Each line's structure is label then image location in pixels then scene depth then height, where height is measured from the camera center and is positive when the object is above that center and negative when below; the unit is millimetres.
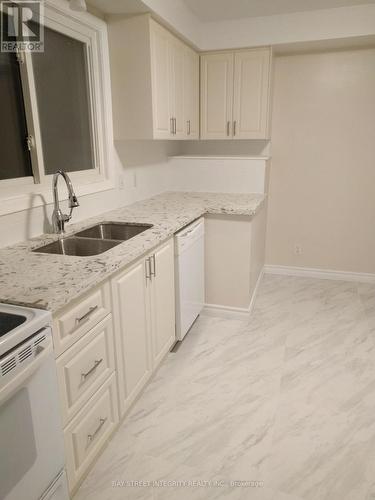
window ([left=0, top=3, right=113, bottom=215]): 1809 +229
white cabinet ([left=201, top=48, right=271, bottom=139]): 3092 +489
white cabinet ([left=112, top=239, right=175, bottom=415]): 1704 -884
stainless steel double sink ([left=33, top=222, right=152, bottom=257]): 1940 -506
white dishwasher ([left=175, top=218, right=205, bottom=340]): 2357 -872
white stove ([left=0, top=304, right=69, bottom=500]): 976 -754
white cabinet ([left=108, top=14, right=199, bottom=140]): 2336 +495
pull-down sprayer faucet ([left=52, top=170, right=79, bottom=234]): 1897 -303
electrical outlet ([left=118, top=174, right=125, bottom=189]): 2709 -234
